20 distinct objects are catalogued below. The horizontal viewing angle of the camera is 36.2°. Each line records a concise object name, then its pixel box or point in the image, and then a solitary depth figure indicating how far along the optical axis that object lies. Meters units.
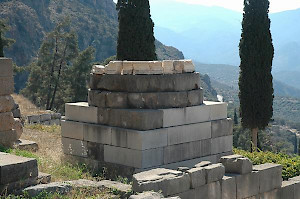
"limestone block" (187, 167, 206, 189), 7.28
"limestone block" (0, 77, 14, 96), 9.61
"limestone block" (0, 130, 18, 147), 9.77
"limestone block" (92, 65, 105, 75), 9.11
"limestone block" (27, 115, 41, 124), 18.53
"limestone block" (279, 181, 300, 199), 9.51
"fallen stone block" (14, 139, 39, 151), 10.48
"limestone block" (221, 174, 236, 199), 8.04
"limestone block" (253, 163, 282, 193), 8.92
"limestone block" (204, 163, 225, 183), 7.62
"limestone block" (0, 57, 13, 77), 9.46
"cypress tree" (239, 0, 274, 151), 21.36
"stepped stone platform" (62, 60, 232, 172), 8.16
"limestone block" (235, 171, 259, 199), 8.41
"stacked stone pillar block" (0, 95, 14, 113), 9.66
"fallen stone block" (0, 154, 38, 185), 5.85
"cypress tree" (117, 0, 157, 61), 20.42
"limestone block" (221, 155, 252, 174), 8.40
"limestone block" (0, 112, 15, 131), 9.75
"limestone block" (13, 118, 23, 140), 11.02
